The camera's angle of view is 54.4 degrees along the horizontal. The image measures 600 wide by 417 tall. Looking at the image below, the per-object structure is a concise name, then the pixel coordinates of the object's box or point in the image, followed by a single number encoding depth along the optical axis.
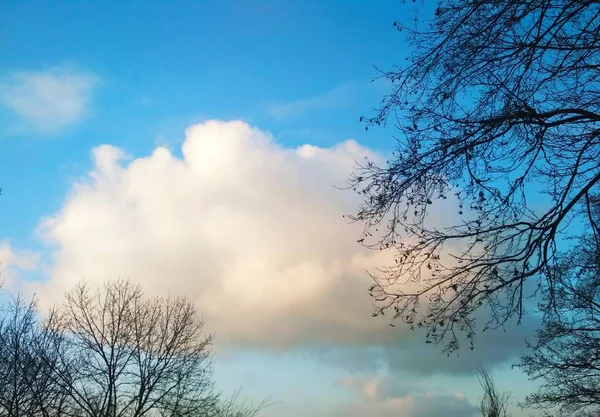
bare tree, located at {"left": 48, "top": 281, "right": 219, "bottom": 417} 23.31
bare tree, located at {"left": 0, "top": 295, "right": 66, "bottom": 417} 19.59
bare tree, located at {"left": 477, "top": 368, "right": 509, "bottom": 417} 25.09
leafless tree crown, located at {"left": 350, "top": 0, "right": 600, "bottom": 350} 6.13
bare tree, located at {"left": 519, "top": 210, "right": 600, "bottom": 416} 17.55
